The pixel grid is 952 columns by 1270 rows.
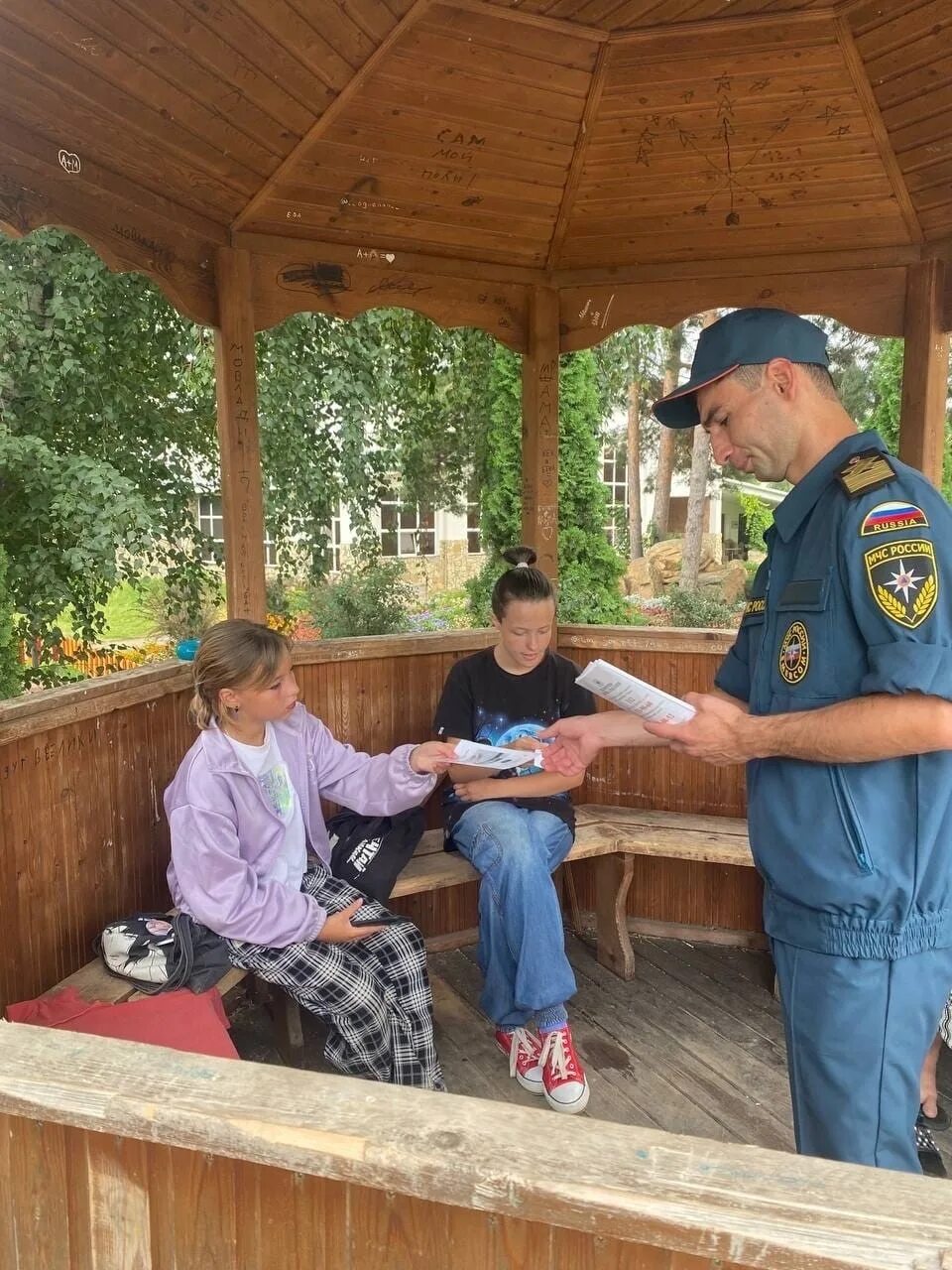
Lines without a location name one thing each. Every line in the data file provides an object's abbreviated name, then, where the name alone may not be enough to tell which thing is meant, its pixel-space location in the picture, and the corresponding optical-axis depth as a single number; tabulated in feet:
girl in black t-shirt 8.71
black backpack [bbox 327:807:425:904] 9.09
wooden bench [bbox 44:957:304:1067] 7.47
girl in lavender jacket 7.61
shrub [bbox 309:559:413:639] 23.82
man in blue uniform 4.21
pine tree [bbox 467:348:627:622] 27.61
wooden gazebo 2.74
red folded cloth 6.68
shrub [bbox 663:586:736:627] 32.24
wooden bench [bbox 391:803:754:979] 10.81
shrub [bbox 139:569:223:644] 21.74
